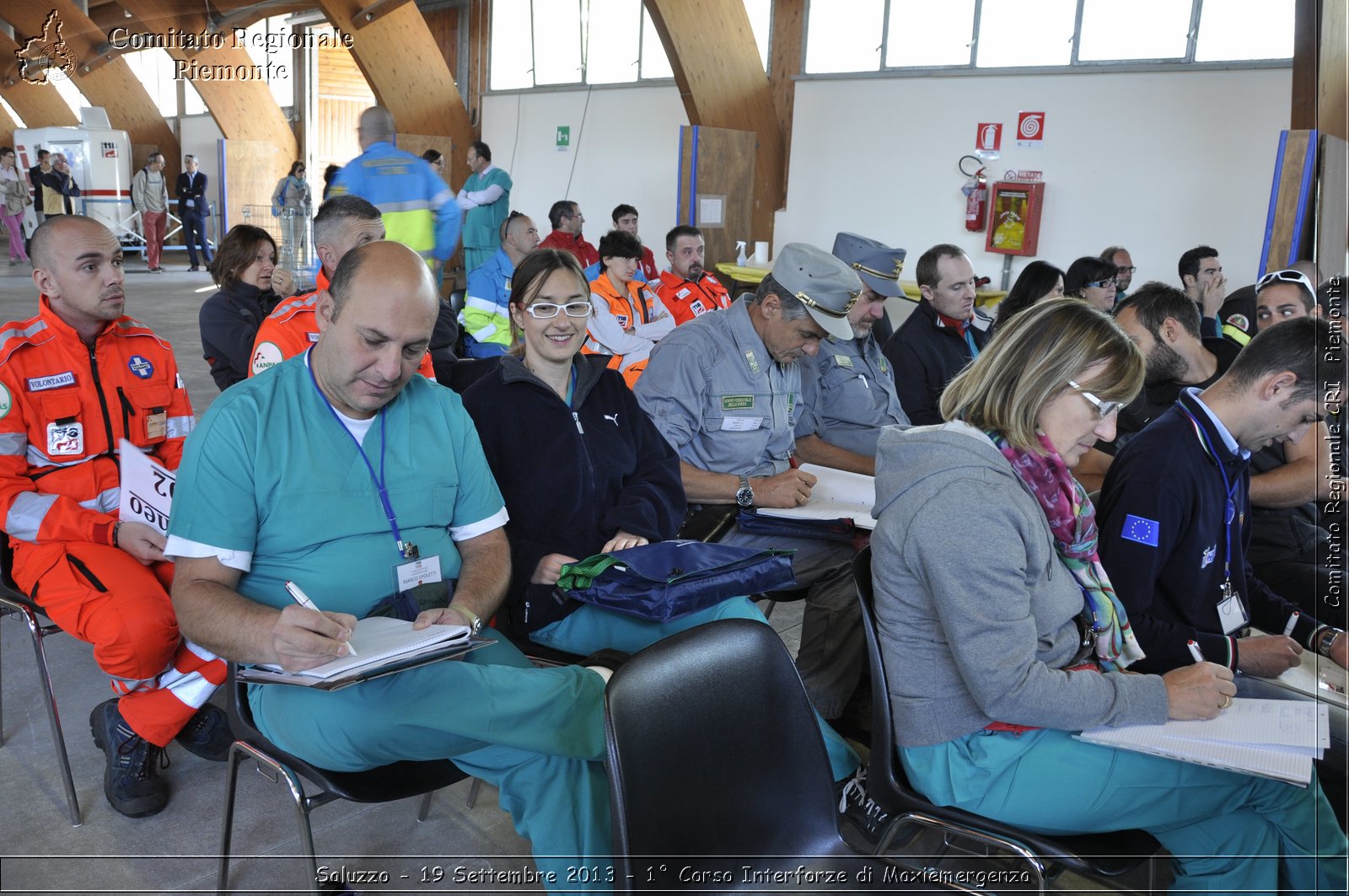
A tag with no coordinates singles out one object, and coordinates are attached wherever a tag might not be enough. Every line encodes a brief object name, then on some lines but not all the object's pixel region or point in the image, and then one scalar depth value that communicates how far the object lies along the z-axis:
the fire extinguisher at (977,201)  8.49
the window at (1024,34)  8.06
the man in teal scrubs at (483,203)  8.30
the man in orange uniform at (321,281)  2.77
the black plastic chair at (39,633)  2.17
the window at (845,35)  9.24
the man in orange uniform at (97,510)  2.16
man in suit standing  13.99
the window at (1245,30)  7.02
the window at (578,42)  11.38
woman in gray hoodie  1.52
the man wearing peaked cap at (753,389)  2.73
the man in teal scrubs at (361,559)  1.56
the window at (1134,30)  7.51
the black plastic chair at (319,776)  1.59
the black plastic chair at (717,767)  1.24
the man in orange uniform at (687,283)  5.75
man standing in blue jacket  4.92
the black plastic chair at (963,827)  1.55
